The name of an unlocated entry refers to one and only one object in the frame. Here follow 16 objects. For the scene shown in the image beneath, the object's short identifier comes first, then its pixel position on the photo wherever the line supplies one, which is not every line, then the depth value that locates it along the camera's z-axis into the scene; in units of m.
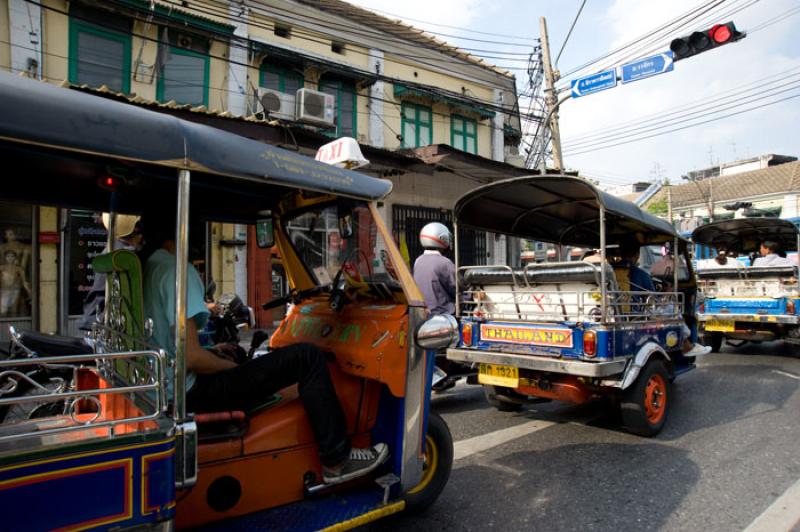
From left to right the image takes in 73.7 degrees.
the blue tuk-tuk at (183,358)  1.69
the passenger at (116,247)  3.21
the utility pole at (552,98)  13.02
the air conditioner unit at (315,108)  11.23
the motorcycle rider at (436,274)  5.35
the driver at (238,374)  2.33
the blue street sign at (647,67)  9.59
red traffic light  8.32
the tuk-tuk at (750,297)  8.11
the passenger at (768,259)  8.96
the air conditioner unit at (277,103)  11.16
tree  37.30
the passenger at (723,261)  9.89
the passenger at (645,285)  5.62
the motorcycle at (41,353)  3.41
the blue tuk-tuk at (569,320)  4.32
